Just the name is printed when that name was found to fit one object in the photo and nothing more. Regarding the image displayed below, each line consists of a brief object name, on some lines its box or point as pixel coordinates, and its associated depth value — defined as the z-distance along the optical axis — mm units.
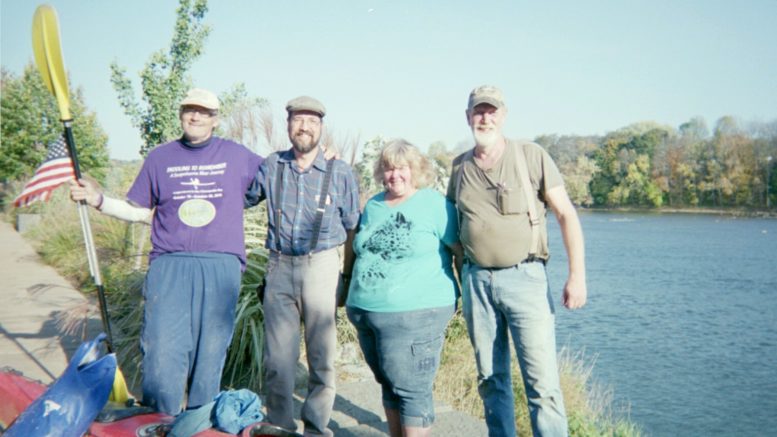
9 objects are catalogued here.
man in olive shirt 3406
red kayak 2633
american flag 3775
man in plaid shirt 3721
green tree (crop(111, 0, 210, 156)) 8859
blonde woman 3350
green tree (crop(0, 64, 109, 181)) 26766
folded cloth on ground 2639
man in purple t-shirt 3635
